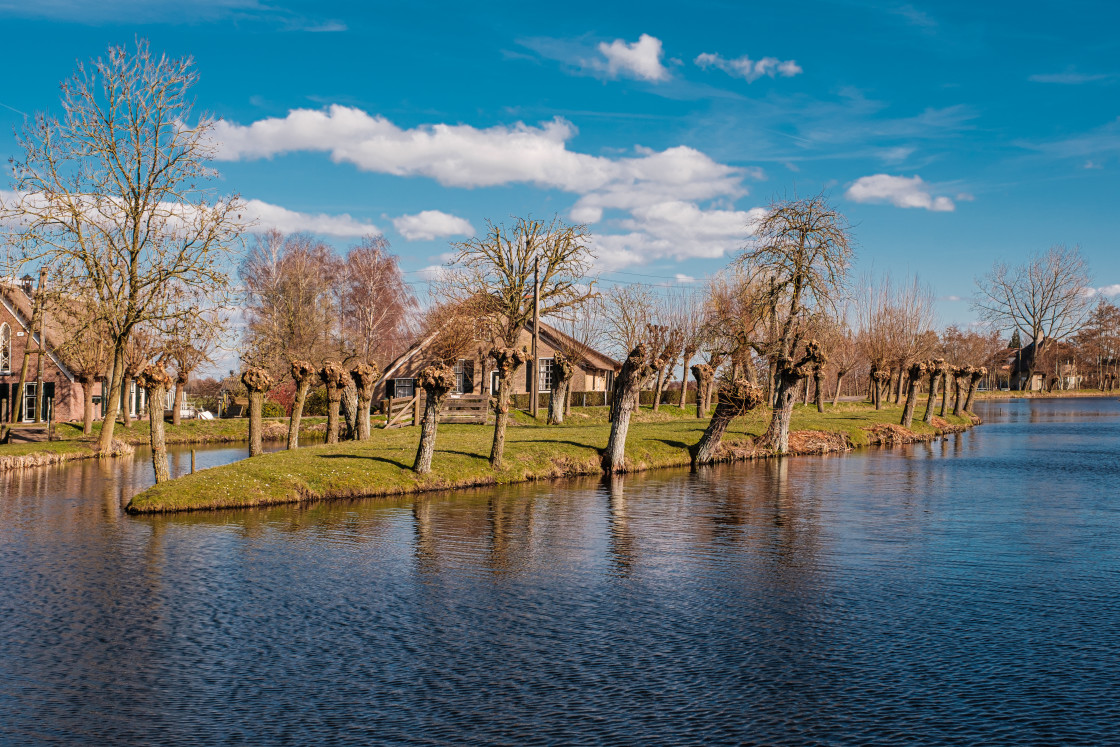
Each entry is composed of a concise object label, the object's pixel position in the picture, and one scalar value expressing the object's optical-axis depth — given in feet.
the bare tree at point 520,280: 167.32
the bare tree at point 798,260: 159.63
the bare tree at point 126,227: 112.78
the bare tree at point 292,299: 215.72
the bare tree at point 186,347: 119.44
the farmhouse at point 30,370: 167.43
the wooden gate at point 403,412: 148.05
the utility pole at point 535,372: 157.25
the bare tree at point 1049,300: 370.73
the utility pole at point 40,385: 128.53
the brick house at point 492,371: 200.23
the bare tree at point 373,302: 238.48
